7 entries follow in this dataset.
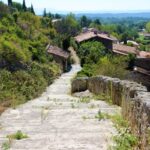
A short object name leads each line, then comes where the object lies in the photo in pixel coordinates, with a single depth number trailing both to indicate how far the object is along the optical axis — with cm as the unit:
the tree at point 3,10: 4800
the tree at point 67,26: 10740
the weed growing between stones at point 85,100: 1880
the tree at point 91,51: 5882
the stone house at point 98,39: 7975
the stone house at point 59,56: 5388
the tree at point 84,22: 19200
